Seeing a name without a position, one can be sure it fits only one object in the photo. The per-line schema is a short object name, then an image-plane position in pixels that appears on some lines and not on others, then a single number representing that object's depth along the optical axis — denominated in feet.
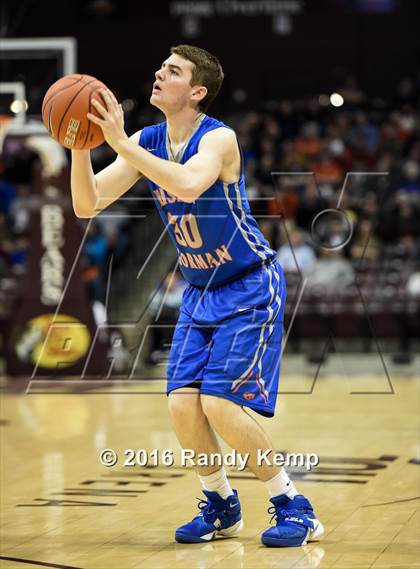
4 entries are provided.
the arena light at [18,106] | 60.11
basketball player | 28.97
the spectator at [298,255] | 86.46
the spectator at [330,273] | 88.22
